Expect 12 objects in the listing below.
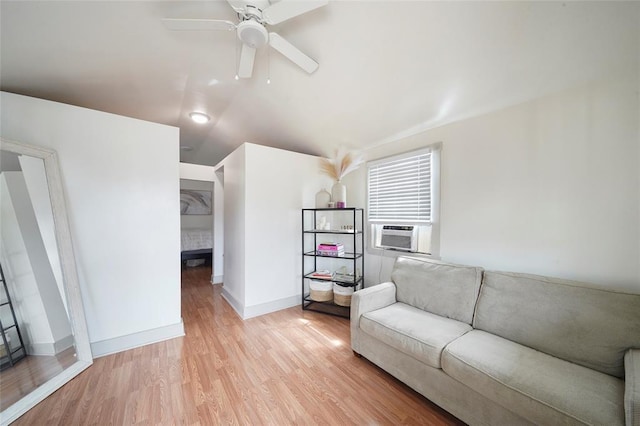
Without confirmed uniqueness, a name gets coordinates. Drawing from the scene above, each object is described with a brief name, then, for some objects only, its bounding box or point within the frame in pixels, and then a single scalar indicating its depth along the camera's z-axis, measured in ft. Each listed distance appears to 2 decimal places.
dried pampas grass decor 9.94
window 8.06
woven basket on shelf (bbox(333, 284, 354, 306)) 9.52
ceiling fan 4.26
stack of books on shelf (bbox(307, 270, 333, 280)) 9.97
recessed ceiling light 10.48
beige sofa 3.50
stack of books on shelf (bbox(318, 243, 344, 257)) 9.91
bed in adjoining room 16.76
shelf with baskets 9.77
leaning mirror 5.13
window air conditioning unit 8.62
